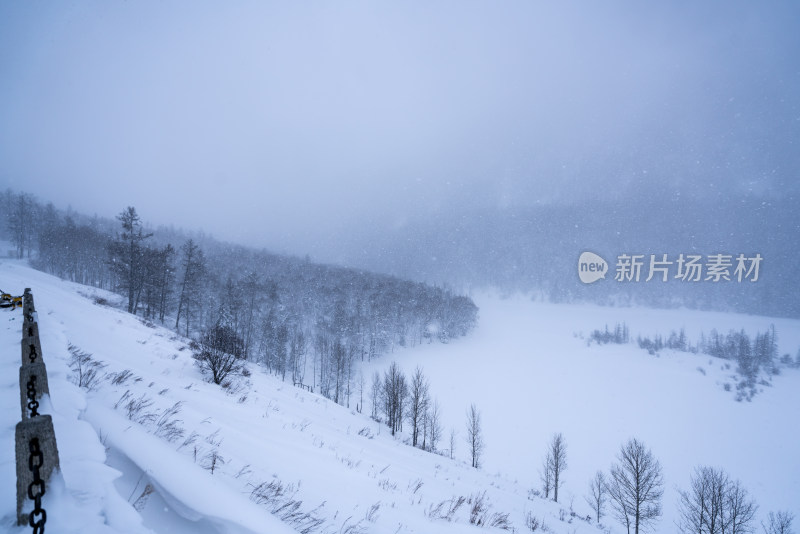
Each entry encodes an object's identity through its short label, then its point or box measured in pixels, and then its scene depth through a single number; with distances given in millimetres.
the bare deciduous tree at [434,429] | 33162
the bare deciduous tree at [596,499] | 27477
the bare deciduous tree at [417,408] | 27397
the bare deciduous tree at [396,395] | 29919
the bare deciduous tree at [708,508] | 21891
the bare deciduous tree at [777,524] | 28181
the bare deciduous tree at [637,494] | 24125
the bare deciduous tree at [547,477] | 29555
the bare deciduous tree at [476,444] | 30719
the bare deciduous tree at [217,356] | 12594
